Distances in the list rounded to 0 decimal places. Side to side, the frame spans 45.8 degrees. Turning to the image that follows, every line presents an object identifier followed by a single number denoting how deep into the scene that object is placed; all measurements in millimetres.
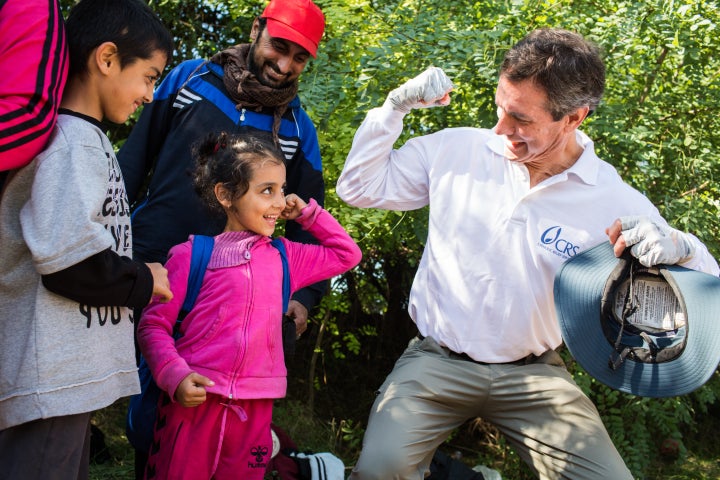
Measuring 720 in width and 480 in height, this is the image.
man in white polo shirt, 2961
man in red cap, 3137
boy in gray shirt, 2145
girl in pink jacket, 2695
